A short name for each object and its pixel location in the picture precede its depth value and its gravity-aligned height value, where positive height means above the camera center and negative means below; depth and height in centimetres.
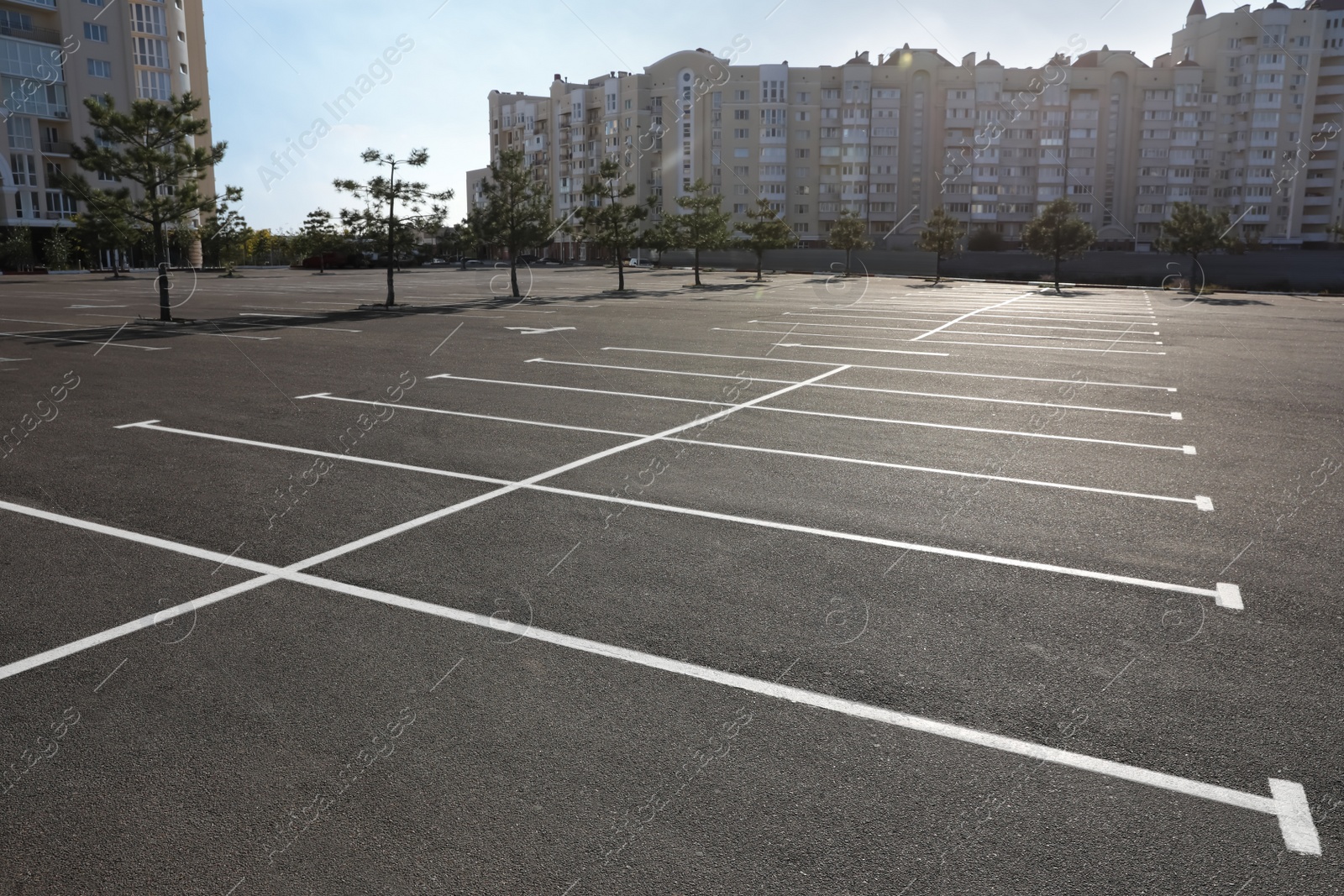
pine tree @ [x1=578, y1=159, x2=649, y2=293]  4306 +346
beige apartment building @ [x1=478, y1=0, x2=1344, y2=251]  10625 +1733
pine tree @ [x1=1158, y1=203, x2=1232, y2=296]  4753 +273
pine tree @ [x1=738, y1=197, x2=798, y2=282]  5684 +342
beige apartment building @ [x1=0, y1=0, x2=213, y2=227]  6819 +1661
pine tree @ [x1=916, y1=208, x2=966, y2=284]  5831 +318
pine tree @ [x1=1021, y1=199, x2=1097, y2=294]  5078 +281
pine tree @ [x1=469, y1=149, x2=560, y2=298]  3769 +311
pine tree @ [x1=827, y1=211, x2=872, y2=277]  6200 +349
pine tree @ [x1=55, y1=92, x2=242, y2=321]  2573 +360
